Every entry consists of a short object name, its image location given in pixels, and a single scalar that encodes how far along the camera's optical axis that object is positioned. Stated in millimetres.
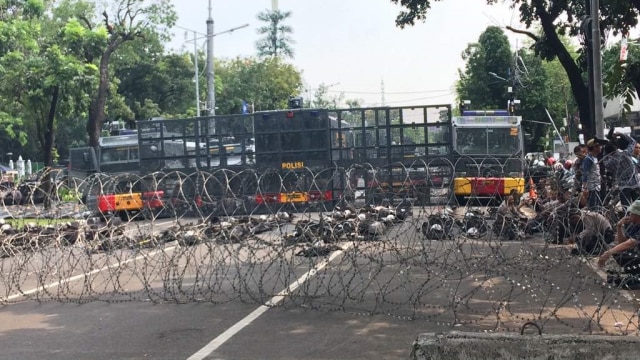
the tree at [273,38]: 68750
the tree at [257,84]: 52281
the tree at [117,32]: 27422
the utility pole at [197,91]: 39819
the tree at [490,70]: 45812
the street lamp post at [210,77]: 27969
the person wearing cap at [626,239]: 7240
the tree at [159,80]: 43562
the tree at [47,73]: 22875
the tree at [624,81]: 8219
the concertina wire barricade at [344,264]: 6977
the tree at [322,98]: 76638
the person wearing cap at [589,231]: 7082
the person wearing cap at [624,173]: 8008
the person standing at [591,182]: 7653
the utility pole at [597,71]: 12383
